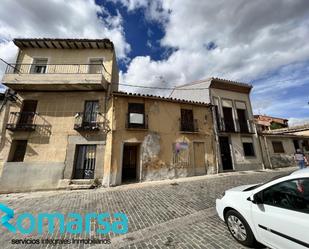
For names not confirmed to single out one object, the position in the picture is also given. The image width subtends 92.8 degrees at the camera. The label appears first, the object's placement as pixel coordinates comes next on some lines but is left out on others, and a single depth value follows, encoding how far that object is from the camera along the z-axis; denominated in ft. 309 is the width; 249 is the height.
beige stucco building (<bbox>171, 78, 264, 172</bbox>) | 41.47
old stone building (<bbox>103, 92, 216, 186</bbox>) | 32.22
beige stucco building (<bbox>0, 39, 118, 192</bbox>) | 29.40
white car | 6.94
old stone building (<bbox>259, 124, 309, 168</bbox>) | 45.34
